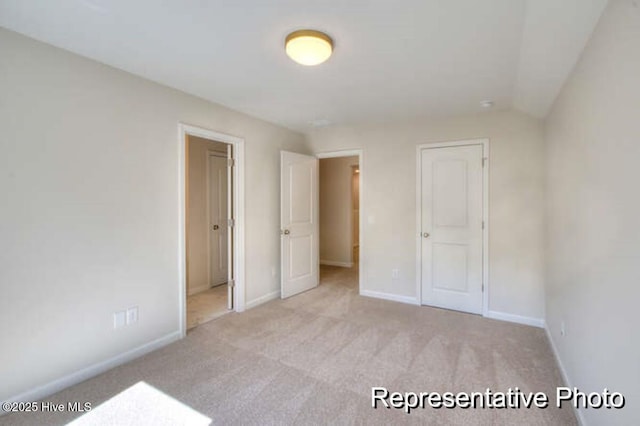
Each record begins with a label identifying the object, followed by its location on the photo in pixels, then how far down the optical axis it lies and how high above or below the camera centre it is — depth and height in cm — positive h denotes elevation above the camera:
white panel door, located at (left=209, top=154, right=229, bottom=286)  472 -14
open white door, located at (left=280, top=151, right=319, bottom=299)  420 -17
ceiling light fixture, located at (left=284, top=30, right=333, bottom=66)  192 +109
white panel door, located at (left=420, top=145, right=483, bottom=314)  363 -22
